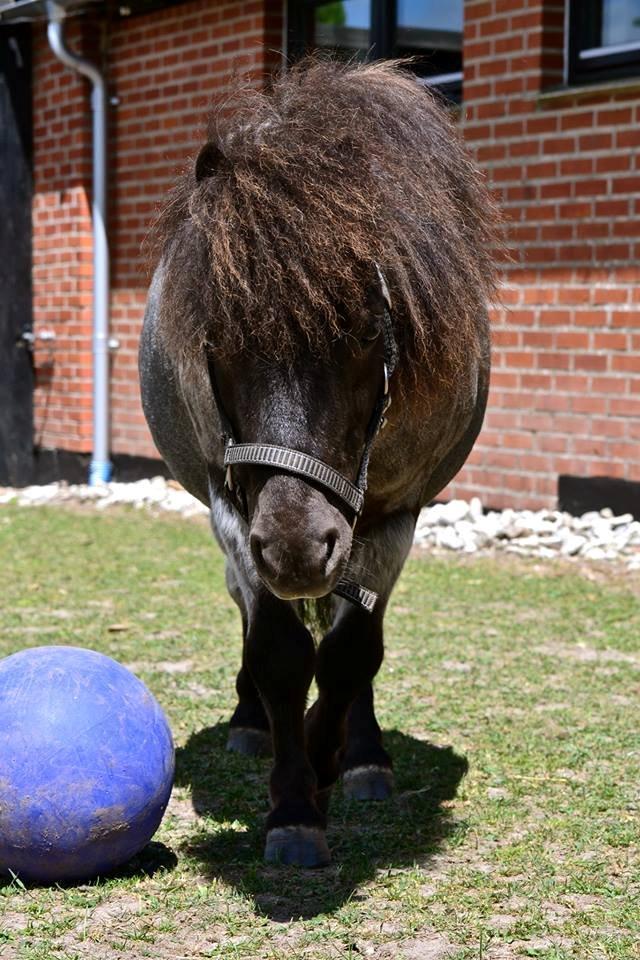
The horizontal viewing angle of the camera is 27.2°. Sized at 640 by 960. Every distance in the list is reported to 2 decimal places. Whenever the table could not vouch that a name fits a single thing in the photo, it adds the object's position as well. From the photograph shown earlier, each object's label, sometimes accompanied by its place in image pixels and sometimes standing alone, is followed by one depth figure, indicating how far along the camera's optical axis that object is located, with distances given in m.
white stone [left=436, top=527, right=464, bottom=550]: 8.14
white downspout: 11.19
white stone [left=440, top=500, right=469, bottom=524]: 8.41
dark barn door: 12.02
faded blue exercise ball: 3.13
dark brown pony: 2.80
